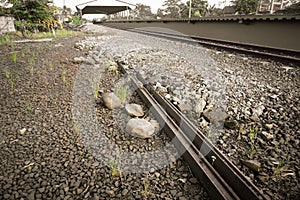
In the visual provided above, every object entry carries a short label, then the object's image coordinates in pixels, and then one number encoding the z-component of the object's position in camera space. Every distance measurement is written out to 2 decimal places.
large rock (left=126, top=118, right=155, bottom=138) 2.09
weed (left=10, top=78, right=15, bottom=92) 3.15
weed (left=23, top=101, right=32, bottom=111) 2.58
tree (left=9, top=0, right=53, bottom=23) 9.96
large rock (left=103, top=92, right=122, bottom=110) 2.72
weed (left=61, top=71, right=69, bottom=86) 3.55
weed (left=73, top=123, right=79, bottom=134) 2.17
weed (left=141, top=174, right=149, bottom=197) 1.42
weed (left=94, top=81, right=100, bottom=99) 3.06
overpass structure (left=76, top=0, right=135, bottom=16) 25.72
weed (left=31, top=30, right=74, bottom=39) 10.00
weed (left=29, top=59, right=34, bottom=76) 4.05
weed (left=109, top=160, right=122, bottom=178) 1.59
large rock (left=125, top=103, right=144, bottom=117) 2.52
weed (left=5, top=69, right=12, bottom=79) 3.66
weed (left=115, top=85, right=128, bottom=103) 2.92
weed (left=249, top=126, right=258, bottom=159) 1.86
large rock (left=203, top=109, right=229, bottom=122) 2.47
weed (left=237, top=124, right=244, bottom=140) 2.16
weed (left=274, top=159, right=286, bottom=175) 1.62
